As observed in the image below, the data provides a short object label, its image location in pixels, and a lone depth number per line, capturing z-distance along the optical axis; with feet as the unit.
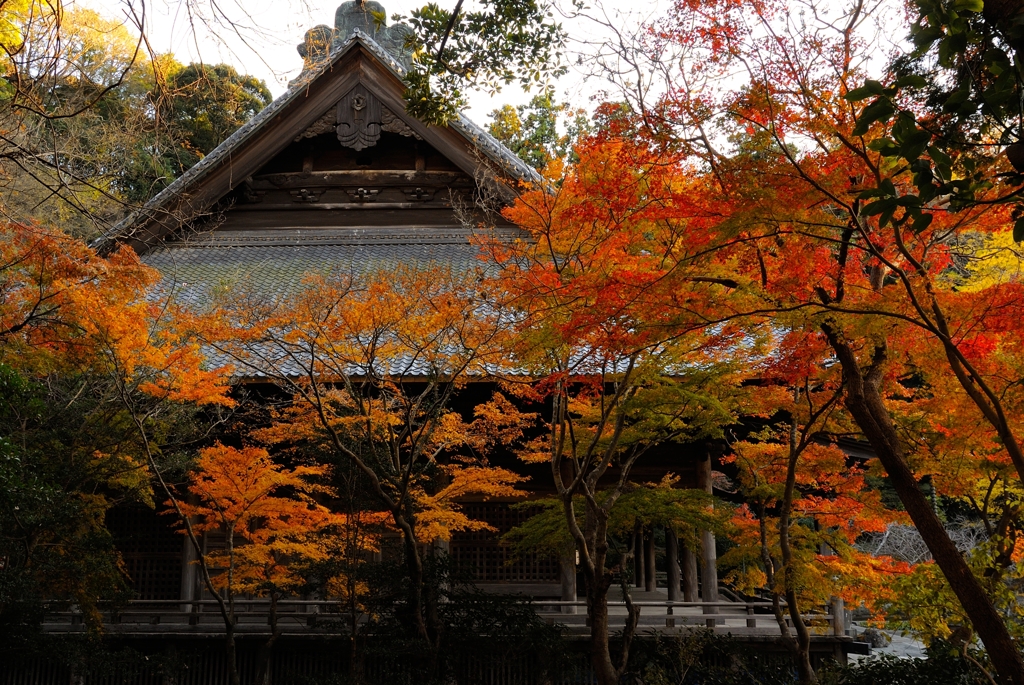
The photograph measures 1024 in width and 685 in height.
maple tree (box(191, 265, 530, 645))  29.14
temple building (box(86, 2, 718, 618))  48.01
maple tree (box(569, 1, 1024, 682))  17.71
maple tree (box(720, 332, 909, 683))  28.07
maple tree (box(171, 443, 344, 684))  32.22
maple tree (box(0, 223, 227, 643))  28.25
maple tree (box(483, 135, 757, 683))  24.03
